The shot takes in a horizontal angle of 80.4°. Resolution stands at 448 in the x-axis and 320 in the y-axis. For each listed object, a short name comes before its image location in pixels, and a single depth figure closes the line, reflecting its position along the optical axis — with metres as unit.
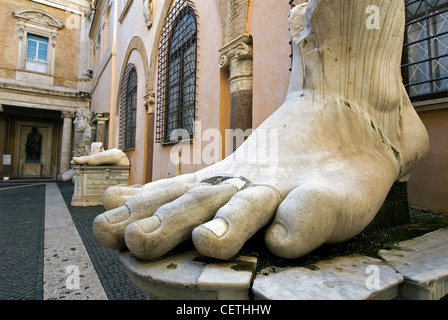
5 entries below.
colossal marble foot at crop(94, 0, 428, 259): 0.75
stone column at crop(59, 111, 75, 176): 14.42
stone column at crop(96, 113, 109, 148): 11.04
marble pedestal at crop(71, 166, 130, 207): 5.07
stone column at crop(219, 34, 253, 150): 3.35
